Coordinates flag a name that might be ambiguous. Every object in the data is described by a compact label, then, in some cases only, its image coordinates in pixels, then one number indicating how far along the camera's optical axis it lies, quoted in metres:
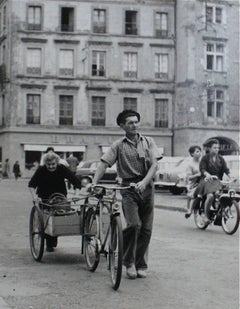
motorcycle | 12.52
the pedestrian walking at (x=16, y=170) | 45.93
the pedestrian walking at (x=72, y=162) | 33.16
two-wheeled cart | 8.62
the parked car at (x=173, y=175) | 28.42
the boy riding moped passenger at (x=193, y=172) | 13.73
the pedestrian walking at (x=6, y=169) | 48.99
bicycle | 6.97
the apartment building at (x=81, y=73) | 49.66
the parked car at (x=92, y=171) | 35.41
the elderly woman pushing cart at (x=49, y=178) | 9.62
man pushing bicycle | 7.59
